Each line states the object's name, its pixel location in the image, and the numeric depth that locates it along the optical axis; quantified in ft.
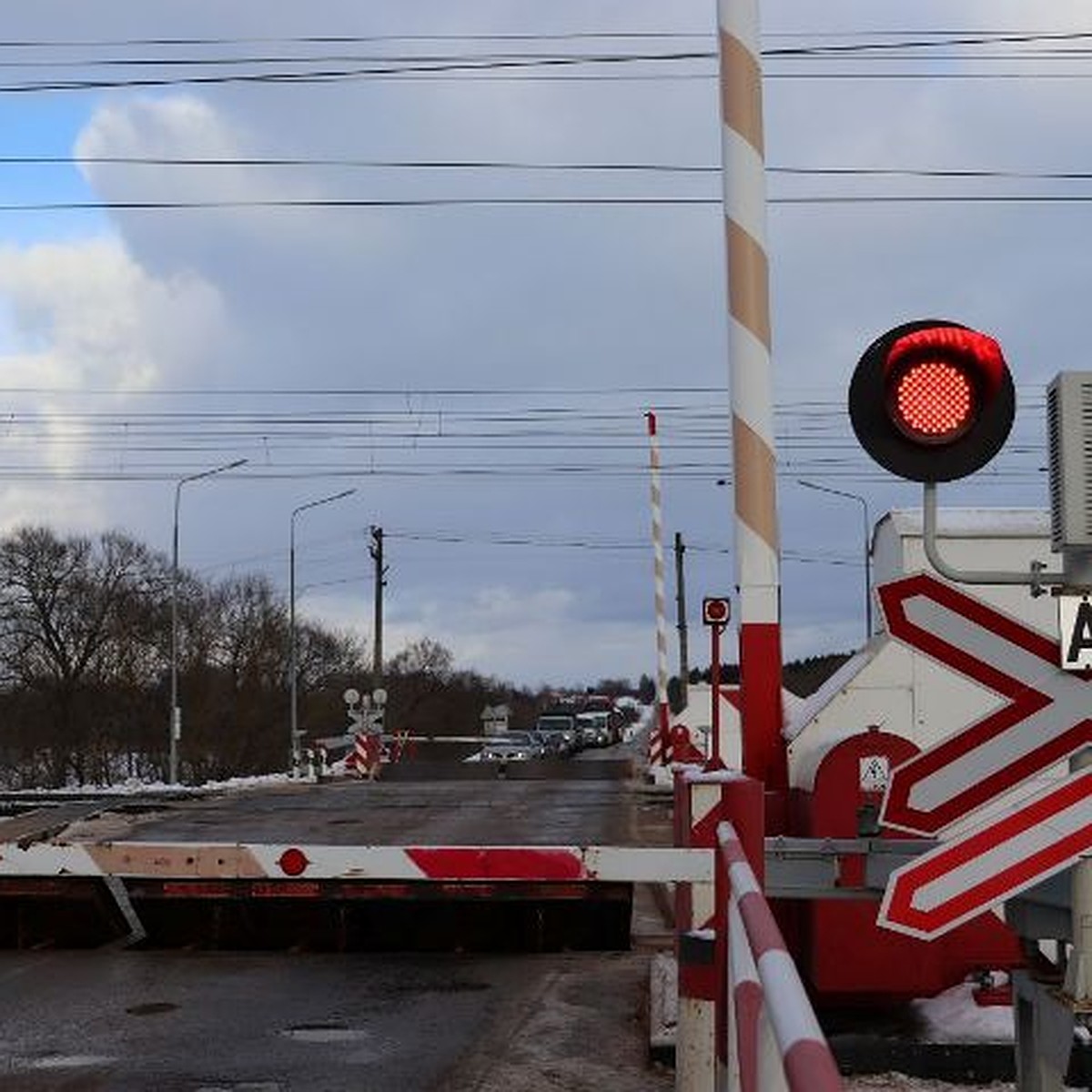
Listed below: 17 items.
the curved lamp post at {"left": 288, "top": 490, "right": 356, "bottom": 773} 142.82
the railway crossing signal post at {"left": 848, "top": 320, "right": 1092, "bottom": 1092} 11.61
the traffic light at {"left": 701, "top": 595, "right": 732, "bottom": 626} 47.83
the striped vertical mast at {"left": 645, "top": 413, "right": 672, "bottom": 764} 73.10
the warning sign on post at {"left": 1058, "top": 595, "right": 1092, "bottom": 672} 11.73
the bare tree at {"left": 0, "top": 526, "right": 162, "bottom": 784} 245.86
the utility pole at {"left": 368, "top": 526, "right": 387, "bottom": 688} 184.96
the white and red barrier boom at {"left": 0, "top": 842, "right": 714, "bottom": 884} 16.41
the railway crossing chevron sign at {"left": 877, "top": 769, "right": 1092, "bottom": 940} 11.49
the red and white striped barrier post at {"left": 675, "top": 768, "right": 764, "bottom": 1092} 13.33
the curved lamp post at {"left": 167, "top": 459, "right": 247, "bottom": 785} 126.31
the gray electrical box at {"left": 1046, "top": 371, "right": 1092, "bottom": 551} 11.63
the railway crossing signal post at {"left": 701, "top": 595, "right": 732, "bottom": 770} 40.40
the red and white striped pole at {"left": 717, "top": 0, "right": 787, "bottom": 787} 18.25
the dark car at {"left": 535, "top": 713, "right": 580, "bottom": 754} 199.80
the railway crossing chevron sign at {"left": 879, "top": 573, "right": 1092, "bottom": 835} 12.35
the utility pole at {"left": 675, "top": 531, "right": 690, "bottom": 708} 199.31
